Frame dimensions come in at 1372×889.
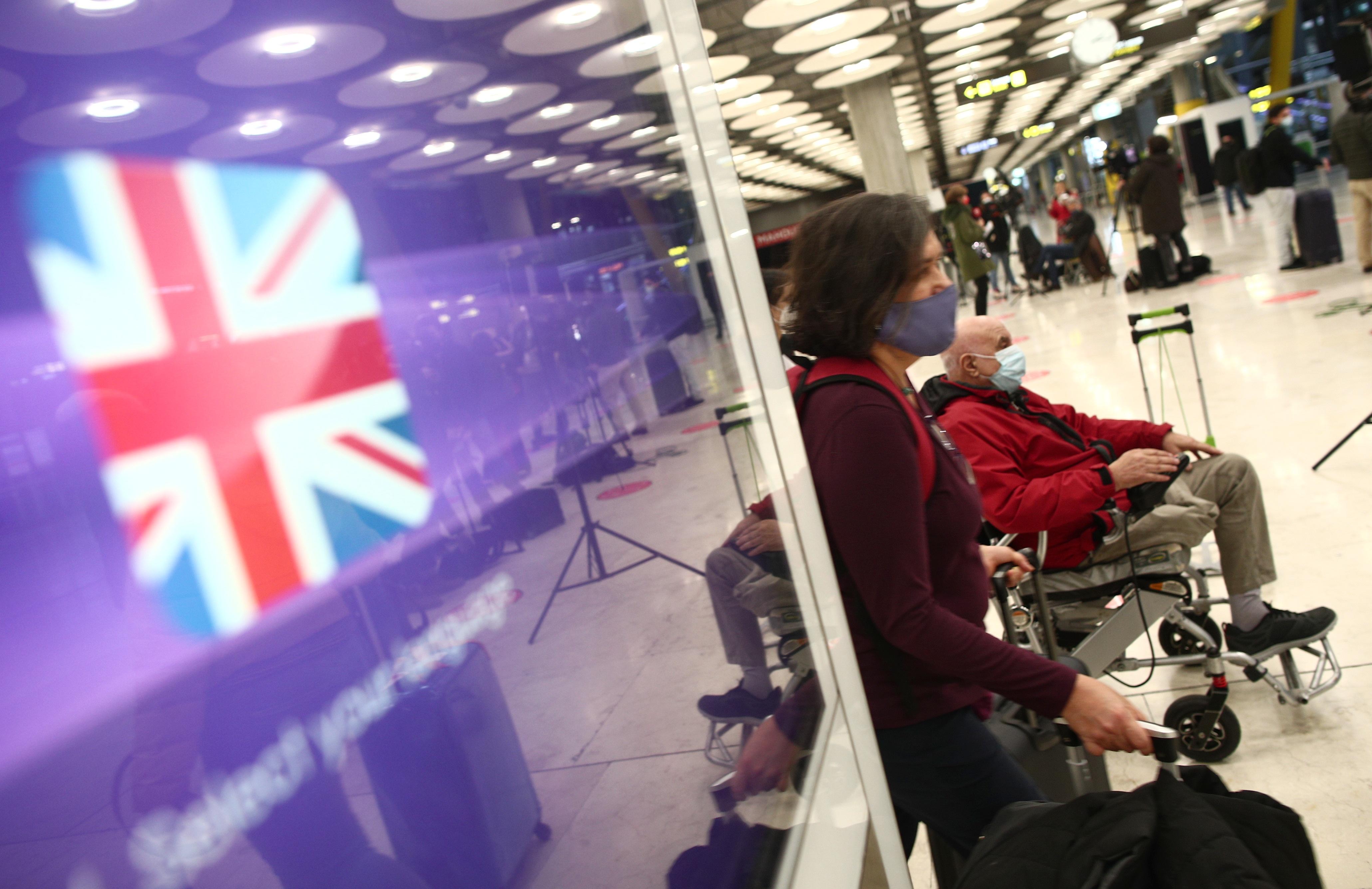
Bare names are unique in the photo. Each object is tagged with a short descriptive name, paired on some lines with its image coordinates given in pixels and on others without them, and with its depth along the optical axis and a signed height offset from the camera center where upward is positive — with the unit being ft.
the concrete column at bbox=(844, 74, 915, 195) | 51.60 +7.89
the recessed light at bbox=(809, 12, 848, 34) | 34.47 +9.78
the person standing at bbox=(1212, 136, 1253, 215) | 49.26 +0.82
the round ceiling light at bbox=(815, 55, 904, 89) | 46.06 +10.48
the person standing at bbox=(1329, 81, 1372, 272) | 27.53 -0.13
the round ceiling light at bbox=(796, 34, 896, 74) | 39.55 +9.98
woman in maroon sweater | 4.32 -1.35
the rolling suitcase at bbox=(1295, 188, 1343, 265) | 31.30 -2.46
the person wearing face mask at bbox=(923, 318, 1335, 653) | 7.75 -2.29
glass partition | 1.08 -0.08
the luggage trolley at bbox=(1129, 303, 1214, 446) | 11.26 -1.64
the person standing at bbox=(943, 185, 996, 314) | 37.32 +0.49
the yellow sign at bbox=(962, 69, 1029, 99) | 54.65 +9.34
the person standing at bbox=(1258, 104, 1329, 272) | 33.12 -0.25
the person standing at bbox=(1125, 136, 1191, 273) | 34.14 +0.26
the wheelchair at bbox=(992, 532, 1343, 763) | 8.12 -3.66
